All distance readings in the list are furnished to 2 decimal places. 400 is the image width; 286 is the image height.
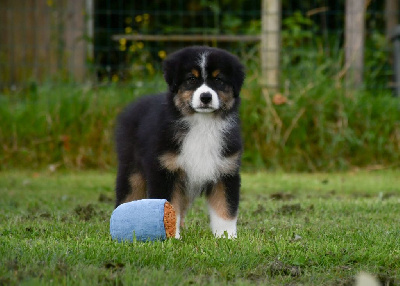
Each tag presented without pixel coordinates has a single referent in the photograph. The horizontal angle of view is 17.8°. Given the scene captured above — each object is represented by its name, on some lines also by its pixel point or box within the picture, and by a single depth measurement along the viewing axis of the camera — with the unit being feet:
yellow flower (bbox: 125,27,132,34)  63.46
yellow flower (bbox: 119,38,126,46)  60.39
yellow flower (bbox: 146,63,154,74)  57.78
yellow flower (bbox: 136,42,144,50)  60.03
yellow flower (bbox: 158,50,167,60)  56.05
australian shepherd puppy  24.92
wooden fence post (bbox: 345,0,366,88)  55.78
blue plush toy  22.82
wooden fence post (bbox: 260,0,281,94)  54.47
